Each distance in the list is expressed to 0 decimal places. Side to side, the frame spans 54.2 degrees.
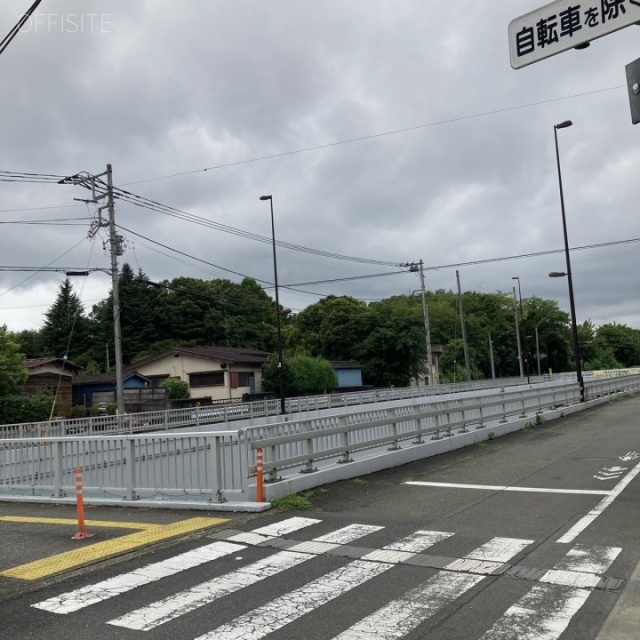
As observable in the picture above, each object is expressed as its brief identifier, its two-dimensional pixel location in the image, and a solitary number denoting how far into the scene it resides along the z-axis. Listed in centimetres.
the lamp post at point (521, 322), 9900
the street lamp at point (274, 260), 3722
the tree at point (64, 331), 10538
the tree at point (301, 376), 5191
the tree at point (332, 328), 7706
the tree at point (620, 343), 13750
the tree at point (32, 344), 10820
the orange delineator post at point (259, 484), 974
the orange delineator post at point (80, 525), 836
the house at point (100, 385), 5378
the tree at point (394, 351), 6781
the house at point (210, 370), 5325
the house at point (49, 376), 4259
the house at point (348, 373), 6569
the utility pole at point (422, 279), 5538
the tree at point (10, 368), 3412
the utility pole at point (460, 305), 6018
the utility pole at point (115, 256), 3012
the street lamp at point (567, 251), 3070
